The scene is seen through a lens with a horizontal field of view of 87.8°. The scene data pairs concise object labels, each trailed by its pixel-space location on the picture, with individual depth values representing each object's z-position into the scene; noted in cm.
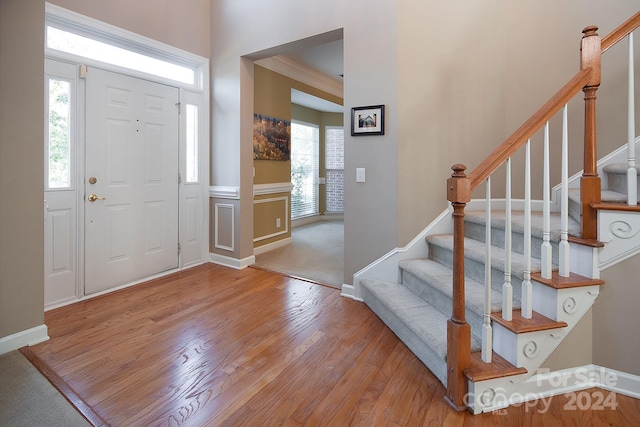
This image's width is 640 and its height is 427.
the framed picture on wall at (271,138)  454
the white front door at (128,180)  298
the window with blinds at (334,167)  774
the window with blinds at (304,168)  691
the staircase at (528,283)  156
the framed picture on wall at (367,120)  274
